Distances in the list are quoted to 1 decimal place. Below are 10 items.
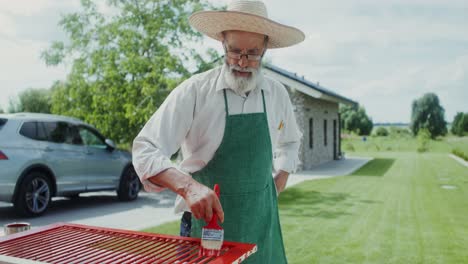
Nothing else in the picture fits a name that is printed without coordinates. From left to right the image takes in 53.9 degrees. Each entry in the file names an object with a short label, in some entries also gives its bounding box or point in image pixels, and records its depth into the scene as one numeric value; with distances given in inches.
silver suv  294.0
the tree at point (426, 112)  1943.5
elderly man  80.4
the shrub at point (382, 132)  1986.5
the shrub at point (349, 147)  1285.7
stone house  653.9
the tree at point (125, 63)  386.6
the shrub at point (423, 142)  1199.3
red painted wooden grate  62.3
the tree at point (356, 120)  2086.6
